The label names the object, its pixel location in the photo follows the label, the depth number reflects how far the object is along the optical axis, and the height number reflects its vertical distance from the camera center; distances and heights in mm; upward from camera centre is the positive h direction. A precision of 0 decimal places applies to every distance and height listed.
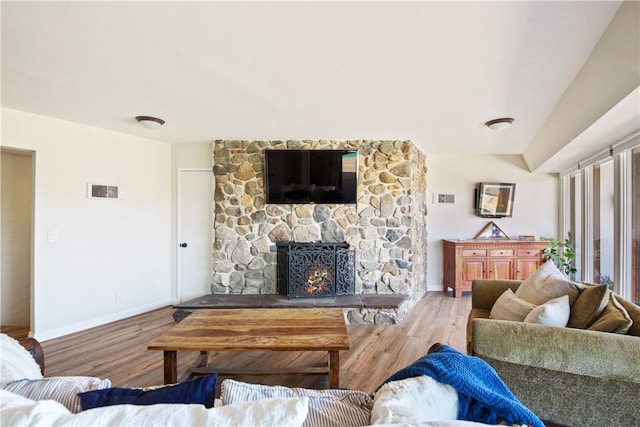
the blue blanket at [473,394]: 836 -537
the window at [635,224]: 2627 -89
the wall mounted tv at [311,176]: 3688 +502
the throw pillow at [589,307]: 1532 -511
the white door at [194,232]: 3965 -249
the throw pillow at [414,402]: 713 -506
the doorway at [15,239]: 3299 -302
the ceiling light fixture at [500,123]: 3000 +985
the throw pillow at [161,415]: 631 -466
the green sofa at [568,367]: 1305 -735
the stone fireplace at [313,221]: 3760 -89
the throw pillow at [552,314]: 1543 -550
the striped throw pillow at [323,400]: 789 -576
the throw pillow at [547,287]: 1787 -482
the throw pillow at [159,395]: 799 -525
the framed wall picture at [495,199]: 4656 +255
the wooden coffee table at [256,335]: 1737 -795
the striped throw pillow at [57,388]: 869 -563
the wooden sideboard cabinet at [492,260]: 4281 -690
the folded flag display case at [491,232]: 4684 -291
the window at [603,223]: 3113 -102
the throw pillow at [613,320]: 1390 -531
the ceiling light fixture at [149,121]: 2973 +985
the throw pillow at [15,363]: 985 -551
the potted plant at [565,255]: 4086 -599
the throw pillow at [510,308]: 1838 -639
